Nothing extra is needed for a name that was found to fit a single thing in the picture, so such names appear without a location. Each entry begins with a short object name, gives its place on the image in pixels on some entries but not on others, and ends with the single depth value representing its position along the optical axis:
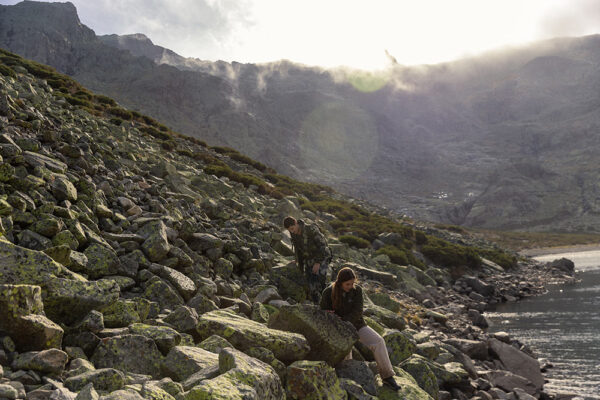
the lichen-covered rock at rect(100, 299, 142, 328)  6.20
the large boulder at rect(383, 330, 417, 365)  9.84
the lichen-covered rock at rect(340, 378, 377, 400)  6.52
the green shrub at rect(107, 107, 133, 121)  33.70
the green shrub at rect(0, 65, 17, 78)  20.75
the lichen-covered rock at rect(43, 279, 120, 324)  5.57
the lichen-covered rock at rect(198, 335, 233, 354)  6.15
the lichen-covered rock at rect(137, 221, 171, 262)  9.02
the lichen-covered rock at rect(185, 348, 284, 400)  4.45
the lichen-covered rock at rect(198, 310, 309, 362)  6.40
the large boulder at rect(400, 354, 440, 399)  8.92
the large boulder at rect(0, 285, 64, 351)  4.58
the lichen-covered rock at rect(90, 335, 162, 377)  5.38
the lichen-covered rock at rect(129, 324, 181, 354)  5.97
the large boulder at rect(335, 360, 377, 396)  7.02
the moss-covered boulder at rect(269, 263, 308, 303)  12.01
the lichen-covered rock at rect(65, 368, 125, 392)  4.40
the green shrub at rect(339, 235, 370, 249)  30.98
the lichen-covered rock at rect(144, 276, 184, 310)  7.82
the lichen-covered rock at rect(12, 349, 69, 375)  4.36
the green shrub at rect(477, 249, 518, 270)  45.78
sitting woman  7.53
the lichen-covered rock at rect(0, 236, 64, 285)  5.43
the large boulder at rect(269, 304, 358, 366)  6.86
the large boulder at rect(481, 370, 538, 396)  12.58
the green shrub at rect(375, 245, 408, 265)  30.48
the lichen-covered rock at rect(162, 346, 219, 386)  5.31
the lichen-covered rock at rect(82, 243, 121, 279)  7.52
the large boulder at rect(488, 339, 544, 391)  14.02
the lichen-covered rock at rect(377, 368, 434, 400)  7.20
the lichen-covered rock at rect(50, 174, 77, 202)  8.92
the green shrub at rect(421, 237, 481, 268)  37.63
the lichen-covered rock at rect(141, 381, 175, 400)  4.22
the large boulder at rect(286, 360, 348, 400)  5.76
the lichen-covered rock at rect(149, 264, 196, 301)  8.48
